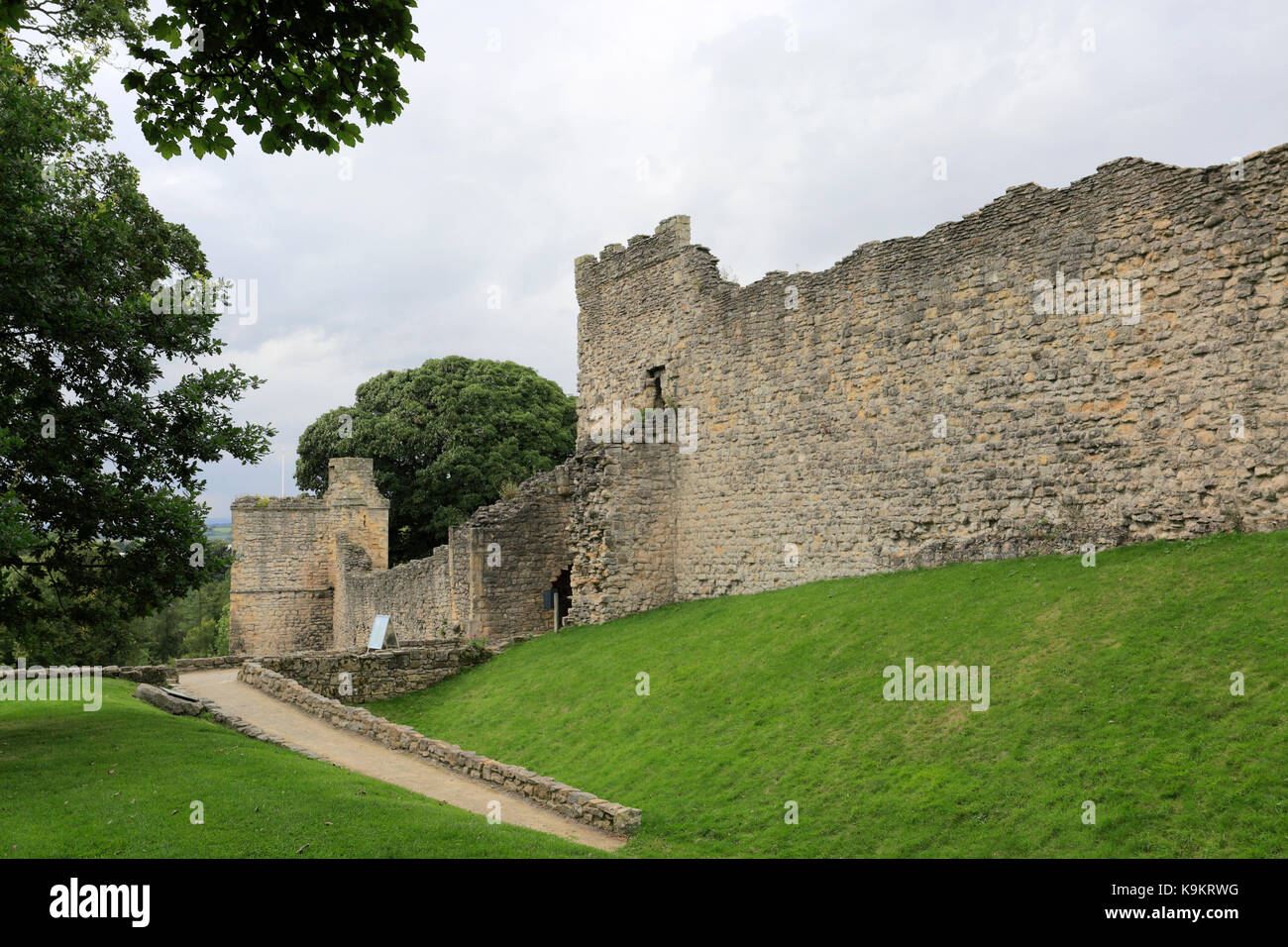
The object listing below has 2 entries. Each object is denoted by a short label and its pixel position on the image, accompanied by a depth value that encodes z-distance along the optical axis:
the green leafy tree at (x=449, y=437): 40.16
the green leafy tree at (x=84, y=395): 10.91
